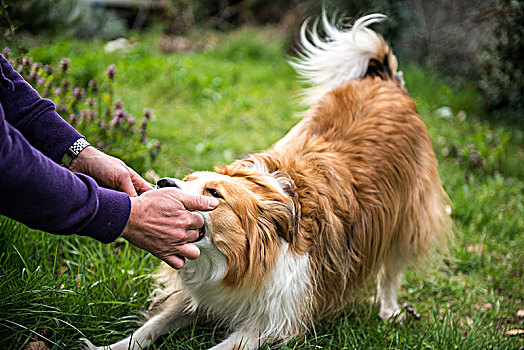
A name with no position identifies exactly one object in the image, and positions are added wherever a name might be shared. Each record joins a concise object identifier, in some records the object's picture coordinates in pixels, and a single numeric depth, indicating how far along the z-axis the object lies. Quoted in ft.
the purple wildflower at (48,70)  10.91
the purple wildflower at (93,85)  11.77
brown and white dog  6.88
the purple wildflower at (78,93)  10.94
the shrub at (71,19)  23.13
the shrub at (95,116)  10.45
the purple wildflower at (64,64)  10.94
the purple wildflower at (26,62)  9.75
